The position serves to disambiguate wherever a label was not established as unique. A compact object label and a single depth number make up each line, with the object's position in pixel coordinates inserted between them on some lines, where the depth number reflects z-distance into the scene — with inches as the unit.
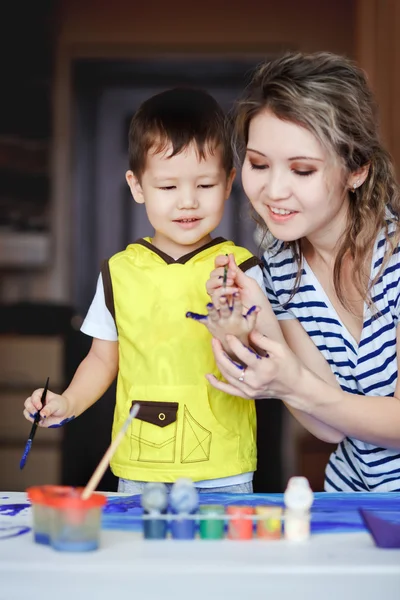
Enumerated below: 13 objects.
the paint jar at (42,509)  43.9
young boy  62.0
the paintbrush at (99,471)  42.8
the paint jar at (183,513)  44.8
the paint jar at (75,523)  42.1
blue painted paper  48.4
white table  40.1
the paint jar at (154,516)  45.1
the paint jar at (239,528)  45.1
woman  58.2
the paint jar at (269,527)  45.4
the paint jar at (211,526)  44.9
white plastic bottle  45.4
